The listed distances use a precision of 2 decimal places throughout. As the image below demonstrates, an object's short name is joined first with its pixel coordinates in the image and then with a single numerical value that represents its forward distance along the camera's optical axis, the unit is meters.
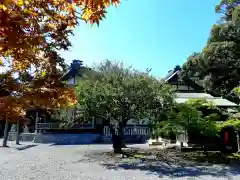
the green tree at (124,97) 10.08
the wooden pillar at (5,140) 12.82
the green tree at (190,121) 9.25
